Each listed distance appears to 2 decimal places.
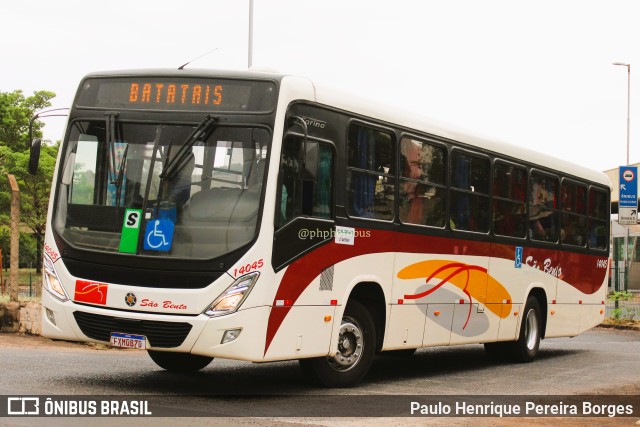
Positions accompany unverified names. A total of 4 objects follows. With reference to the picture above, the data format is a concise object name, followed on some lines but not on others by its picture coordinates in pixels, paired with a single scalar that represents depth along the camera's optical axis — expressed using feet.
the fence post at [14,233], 58.14
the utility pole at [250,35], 100.67
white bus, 36.09
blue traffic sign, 95.35
